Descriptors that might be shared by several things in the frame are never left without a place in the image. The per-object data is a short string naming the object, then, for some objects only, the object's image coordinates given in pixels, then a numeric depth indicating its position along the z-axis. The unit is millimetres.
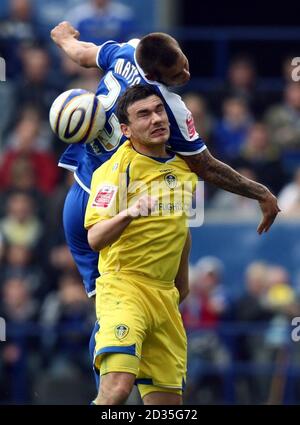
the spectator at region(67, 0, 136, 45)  17547
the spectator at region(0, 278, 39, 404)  16297
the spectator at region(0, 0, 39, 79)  17875
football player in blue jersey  9891
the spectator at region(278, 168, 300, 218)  16953
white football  10055
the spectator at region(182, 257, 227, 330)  16156
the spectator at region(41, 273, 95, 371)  16156
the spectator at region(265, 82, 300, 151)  17672
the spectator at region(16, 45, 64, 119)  17328
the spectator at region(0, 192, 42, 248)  16844
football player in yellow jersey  9586
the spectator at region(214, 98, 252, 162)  17562
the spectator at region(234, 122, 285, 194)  17062
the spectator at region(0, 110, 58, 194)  17125
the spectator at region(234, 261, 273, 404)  16266
